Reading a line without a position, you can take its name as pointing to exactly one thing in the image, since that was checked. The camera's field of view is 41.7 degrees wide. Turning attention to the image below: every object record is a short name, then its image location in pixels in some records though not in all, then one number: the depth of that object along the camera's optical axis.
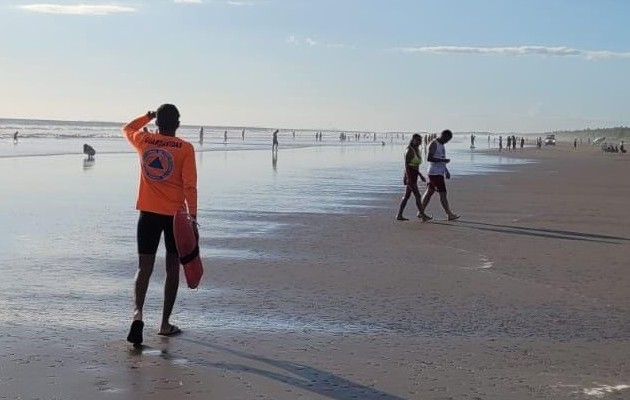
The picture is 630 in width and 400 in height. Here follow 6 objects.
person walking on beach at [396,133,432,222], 14.93
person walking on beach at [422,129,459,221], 14.56
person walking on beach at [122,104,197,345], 6.18
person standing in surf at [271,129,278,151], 50.50
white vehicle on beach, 106.79
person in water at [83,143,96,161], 37.18
